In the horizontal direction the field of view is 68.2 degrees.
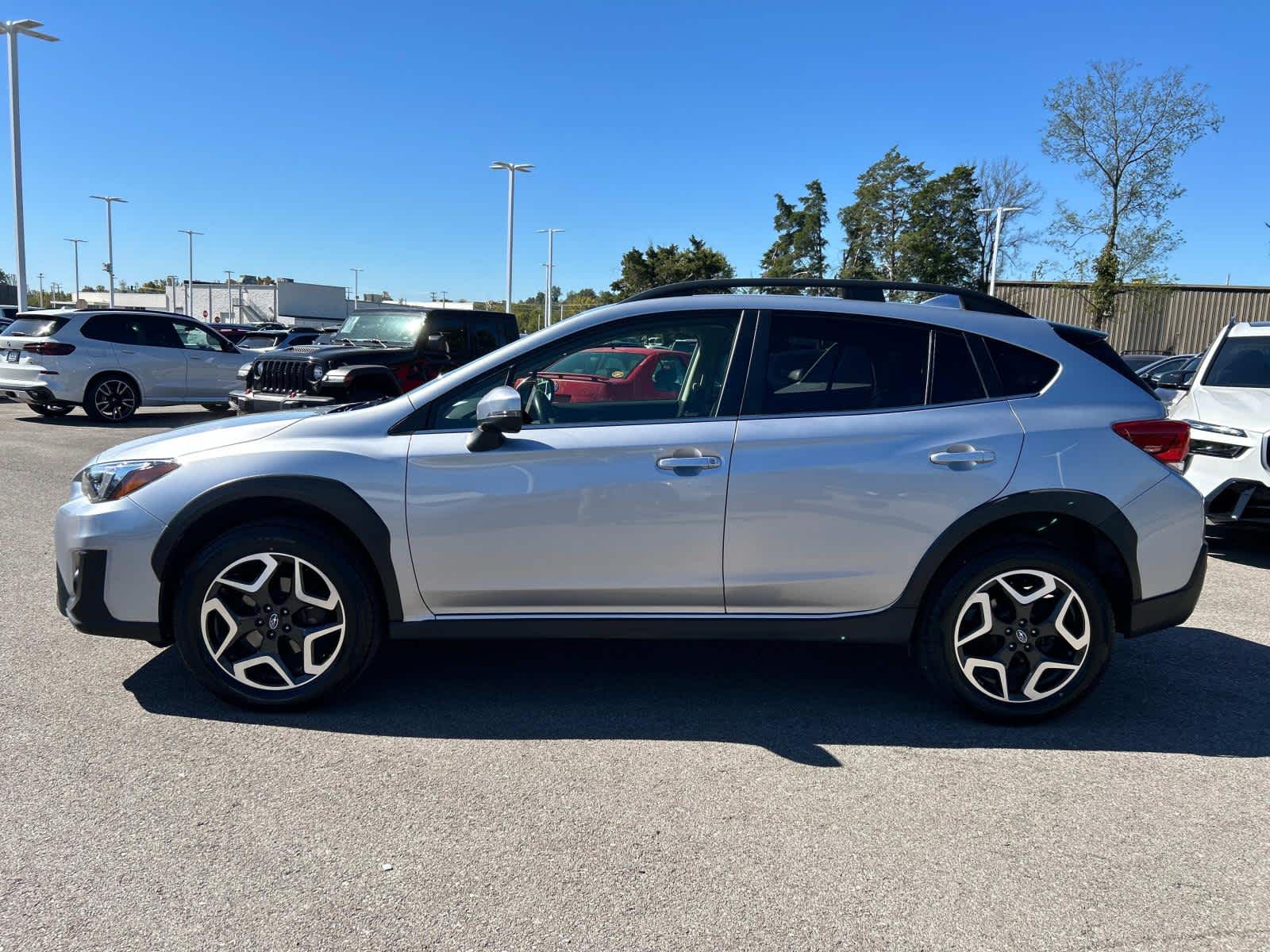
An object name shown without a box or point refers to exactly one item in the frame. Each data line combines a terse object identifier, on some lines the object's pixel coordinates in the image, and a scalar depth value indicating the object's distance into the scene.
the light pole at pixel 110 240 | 58.62
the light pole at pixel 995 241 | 36.00
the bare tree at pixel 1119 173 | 33.00
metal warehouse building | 41.25
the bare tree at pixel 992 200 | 60.19
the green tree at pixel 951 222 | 54.25
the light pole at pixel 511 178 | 39.28
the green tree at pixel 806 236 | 61.41
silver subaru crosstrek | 3.70
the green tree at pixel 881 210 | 55.50
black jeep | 10.33
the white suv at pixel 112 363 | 14.35
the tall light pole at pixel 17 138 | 24.11
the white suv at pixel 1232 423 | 6.84
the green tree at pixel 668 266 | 54.81
